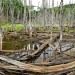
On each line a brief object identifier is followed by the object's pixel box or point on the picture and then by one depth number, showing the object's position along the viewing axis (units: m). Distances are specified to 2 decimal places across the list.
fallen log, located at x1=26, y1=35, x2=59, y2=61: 4.36
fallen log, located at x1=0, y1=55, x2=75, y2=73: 2.57
